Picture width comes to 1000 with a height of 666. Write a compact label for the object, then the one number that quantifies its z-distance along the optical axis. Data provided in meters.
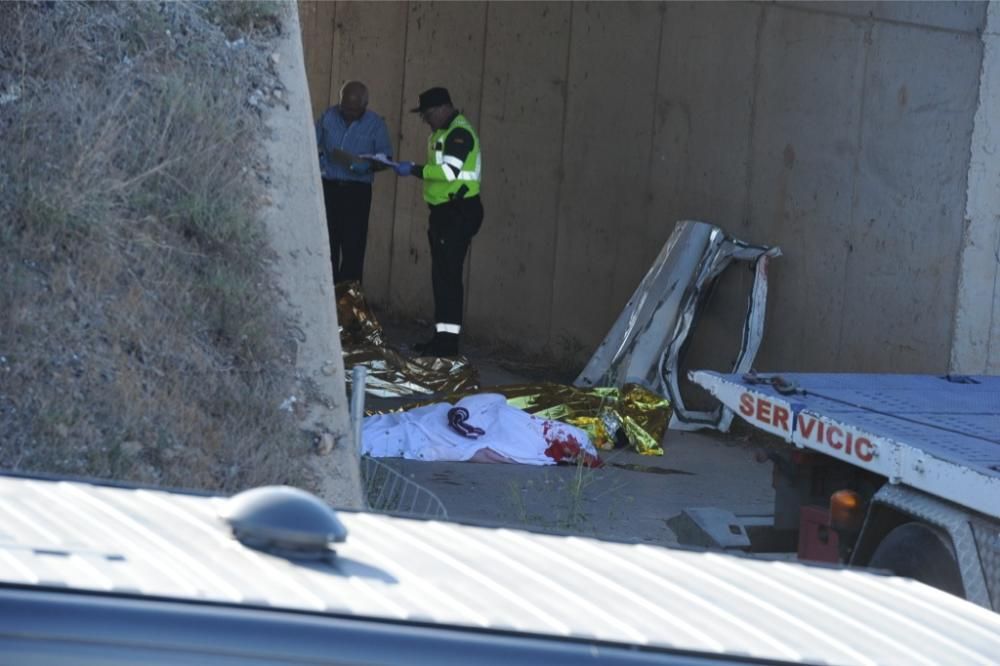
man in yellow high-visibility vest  21.47
